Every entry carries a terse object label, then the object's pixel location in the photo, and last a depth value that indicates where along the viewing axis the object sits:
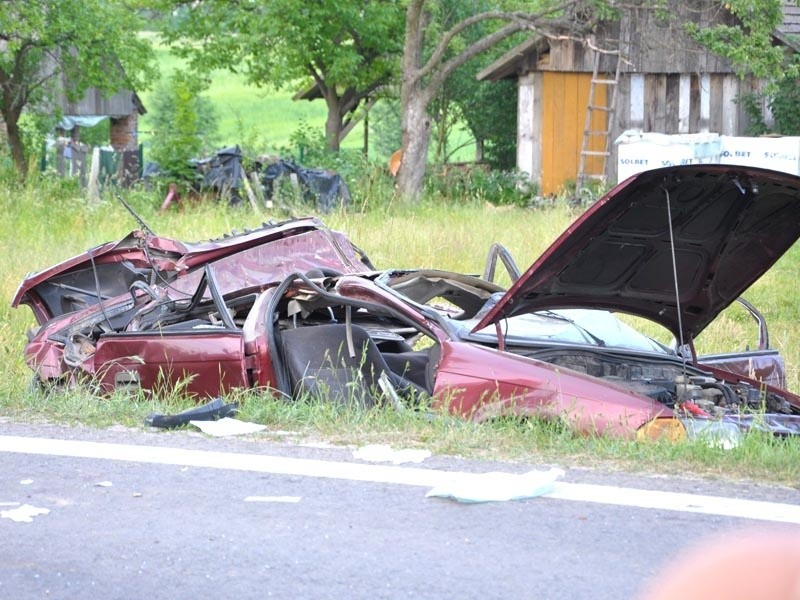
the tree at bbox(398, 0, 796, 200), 38.25
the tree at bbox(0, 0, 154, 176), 40.91
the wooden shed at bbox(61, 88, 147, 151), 80.44
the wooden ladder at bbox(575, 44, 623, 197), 48.97
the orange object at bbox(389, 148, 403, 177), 56.11
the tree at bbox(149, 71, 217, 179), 40.12
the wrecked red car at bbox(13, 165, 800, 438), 10.94
